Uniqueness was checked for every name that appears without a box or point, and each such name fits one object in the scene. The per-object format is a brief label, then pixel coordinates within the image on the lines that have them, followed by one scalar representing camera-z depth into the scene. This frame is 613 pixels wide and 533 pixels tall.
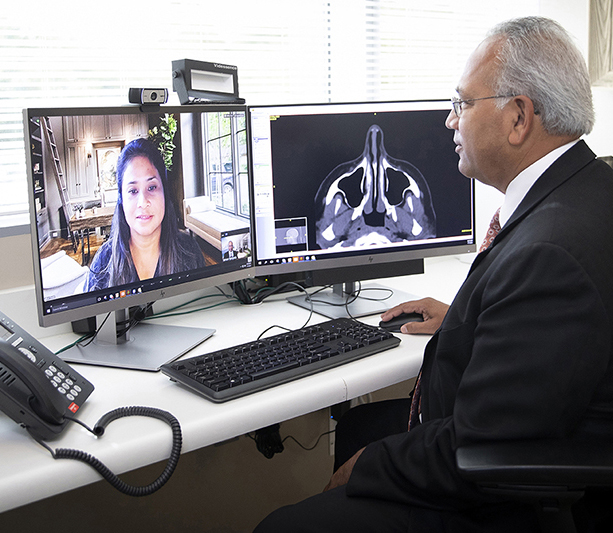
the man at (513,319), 0.96
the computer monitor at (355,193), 1.68
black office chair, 0.89
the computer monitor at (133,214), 1.26
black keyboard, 1.24
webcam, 1.38
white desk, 0.98
